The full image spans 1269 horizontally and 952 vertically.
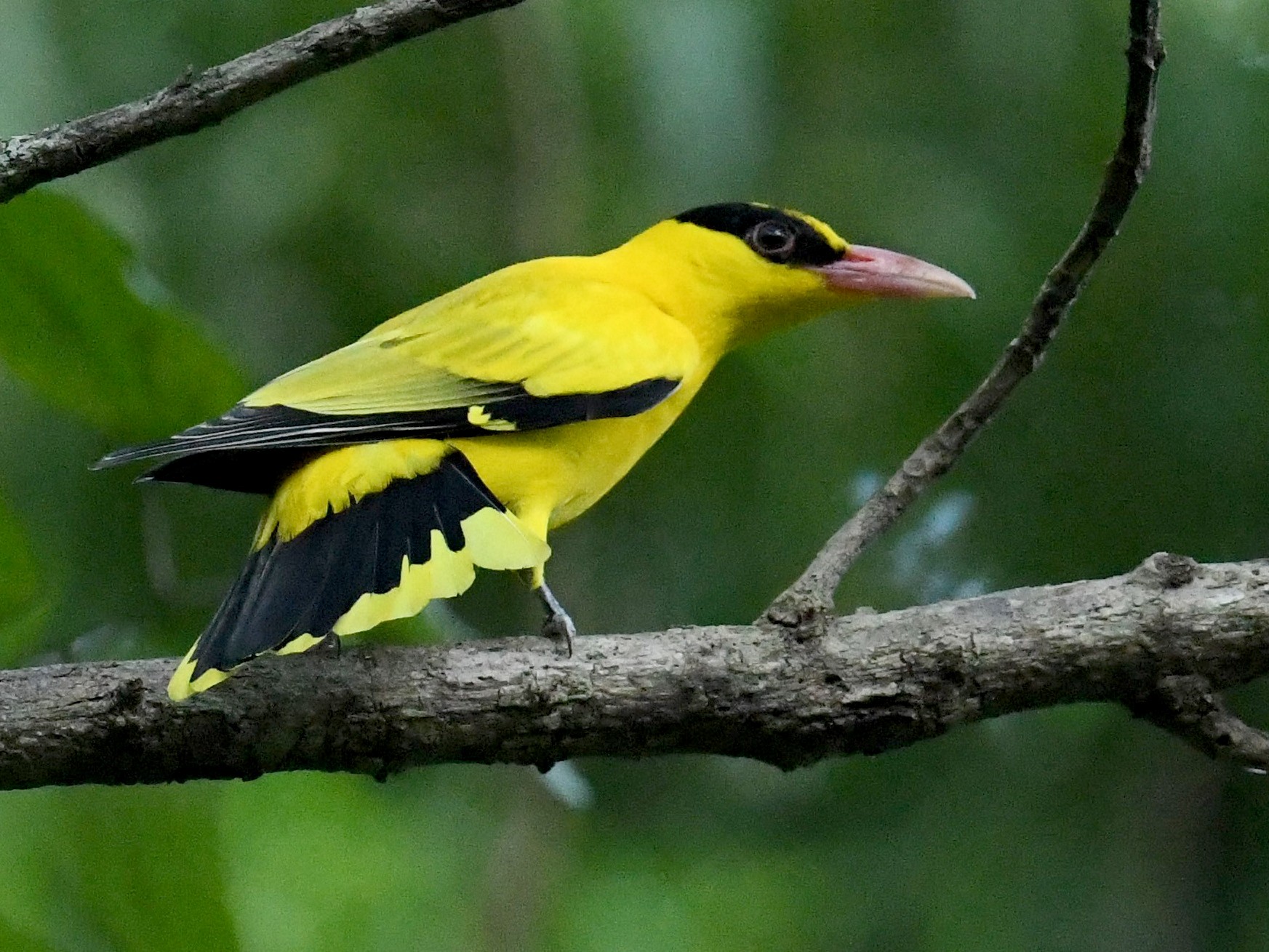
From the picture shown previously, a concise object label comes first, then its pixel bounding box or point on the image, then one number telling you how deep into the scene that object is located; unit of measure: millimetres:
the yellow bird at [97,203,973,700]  4434
